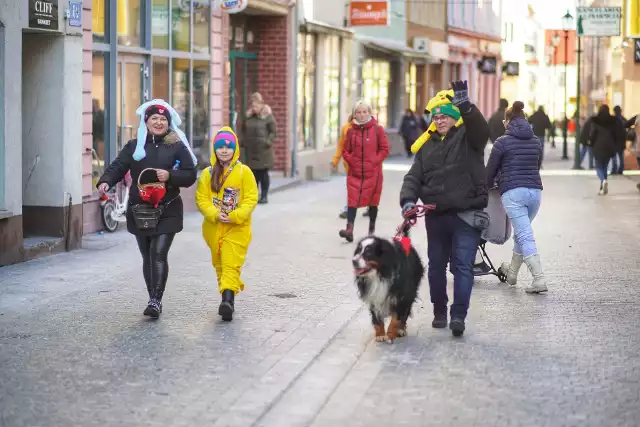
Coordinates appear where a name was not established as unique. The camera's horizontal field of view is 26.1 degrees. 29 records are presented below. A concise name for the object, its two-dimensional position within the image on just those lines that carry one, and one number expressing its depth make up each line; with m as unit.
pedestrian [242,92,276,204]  22.34
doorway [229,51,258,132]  26.94
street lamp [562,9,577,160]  41.31
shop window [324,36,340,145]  33.34
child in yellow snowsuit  10.36
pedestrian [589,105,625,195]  25.89
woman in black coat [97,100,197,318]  10.37
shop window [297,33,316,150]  30.41
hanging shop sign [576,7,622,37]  34.69
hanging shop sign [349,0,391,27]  33.94
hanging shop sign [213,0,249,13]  22.19
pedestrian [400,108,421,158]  42.66
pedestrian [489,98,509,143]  27.97
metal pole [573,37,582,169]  36.06
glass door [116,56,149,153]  18.73
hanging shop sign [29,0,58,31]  14.16
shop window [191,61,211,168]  22.19
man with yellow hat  9.57
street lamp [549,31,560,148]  53.83
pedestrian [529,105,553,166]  36.50
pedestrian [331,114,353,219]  17.11
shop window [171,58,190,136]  21.14
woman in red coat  16.73
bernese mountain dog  9.15
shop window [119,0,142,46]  18.62
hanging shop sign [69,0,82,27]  15.12
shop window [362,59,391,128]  42.47
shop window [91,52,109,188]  17.47
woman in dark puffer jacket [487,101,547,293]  12.08
